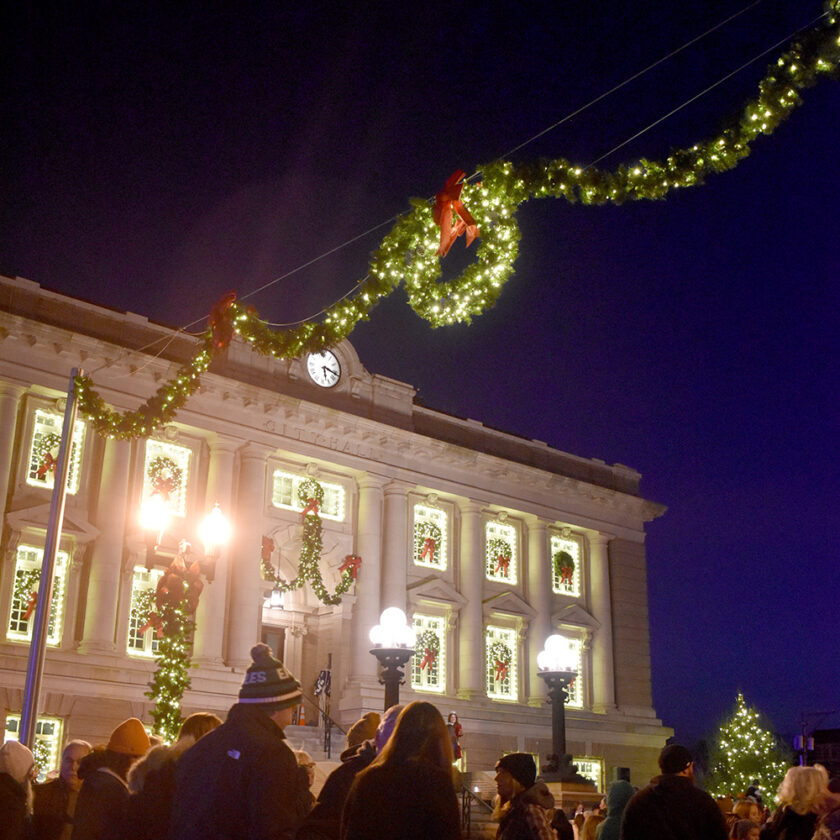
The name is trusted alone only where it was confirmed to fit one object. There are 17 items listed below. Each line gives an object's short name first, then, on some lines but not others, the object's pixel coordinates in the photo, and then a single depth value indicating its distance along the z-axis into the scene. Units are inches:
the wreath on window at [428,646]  1385.3
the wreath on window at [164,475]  1203.9
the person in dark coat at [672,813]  264.7
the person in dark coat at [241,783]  186.4
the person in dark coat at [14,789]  294.4
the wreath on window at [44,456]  1131.3
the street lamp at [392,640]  686.5
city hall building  1104.2
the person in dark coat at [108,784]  257.9
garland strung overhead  414.0
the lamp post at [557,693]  826.8
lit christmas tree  2204.7
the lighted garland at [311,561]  1257.4
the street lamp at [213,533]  787.1
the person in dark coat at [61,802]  316.5
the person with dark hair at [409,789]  183.6
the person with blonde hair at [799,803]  305.4
